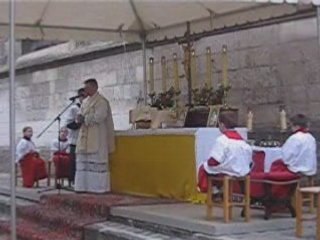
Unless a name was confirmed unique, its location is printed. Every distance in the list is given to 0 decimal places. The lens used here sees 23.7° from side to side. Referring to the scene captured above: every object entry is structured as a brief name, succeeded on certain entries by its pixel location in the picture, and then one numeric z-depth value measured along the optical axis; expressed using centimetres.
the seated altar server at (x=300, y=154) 788
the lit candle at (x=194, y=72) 1167
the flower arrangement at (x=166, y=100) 1118
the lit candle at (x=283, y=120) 1002
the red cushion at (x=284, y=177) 789
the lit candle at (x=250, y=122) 1041
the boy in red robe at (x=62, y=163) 1251
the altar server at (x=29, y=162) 1359
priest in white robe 1100
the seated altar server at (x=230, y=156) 778
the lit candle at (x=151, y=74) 1219
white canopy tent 1057
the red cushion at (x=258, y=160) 879
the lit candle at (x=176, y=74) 1152
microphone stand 1246
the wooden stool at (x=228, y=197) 776
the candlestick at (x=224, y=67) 1047
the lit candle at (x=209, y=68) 1080
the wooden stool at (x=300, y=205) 714
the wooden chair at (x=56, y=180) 1264
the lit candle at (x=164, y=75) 1189
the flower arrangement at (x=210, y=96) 1045
